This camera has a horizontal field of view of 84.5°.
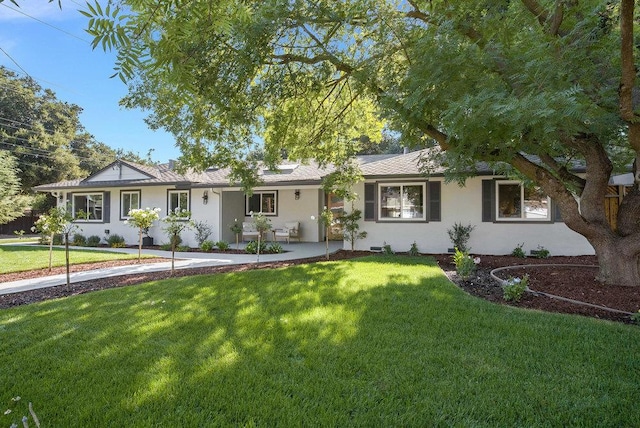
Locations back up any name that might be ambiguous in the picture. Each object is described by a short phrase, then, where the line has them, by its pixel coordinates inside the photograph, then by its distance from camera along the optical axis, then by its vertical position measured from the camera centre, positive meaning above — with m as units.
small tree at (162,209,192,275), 8.42 -0.13
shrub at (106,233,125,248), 14.83 -0.99
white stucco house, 10.80 +0.51
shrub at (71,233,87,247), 15.44 -0.98
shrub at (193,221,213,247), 14.12 -0.54
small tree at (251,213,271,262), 11.53 -0.19
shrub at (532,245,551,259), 10.29 -1.07
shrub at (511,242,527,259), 10.39 -1.06
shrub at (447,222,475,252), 11.06 -0.60
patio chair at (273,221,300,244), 15.45 -0.60
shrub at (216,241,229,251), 13.22 -1.07
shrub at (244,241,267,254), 12.39 -1.08
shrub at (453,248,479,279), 6.93 -0.99
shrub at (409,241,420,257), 11.13 -1.08
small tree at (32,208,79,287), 8.49 -0.07
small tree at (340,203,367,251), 11.50 -0.29
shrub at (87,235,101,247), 15.23 -1.01
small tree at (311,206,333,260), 10.55 -0.02
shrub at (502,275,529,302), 5.25 -1.11
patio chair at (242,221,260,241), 14.83 -0.52
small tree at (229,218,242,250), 13.97 -0.46
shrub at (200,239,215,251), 13.22 -1.06
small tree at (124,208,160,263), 9.17 -0.01
